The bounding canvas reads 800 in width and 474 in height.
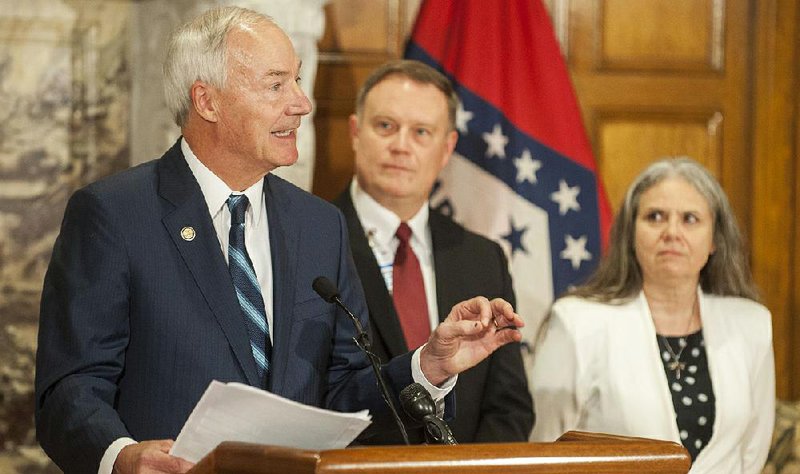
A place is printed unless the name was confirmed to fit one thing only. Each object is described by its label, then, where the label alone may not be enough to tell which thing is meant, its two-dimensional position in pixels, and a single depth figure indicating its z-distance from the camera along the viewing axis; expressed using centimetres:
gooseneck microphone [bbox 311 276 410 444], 422
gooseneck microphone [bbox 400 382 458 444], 411
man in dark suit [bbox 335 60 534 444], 674
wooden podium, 335
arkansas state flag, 857
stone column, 801
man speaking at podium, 433
